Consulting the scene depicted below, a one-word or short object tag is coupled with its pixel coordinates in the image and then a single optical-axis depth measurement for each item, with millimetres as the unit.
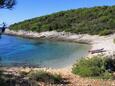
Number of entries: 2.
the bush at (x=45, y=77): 5213
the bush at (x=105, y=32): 21619
